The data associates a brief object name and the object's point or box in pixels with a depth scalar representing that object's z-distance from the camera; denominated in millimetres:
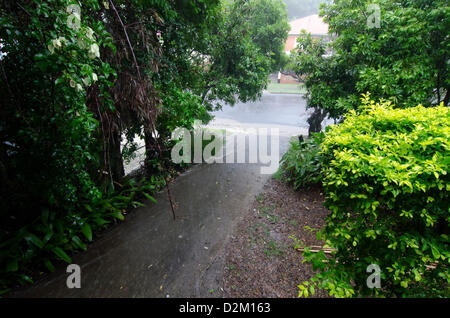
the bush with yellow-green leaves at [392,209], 1437
